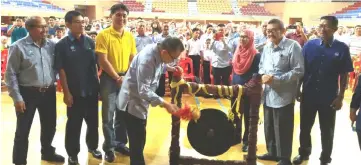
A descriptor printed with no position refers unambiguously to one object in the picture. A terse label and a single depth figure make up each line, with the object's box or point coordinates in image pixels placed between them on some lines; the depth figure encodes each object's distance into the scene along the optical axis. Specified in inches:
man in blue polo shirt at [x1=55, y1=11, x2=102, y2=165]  138.3
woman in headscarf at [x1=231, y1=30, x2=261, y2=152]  160.7
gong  140.2
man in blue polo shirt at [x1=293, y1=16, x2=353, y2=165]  141.6
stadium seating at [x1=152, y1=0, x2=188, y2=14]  1146.7
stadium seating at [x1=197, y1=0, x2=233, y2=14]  1161.4
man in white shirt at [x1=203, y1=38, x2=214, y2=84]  319.6
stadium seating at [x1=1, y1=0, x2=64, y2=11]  738.8
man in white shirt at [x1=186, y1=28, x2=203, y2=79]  336.2
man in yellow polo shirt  145.9
